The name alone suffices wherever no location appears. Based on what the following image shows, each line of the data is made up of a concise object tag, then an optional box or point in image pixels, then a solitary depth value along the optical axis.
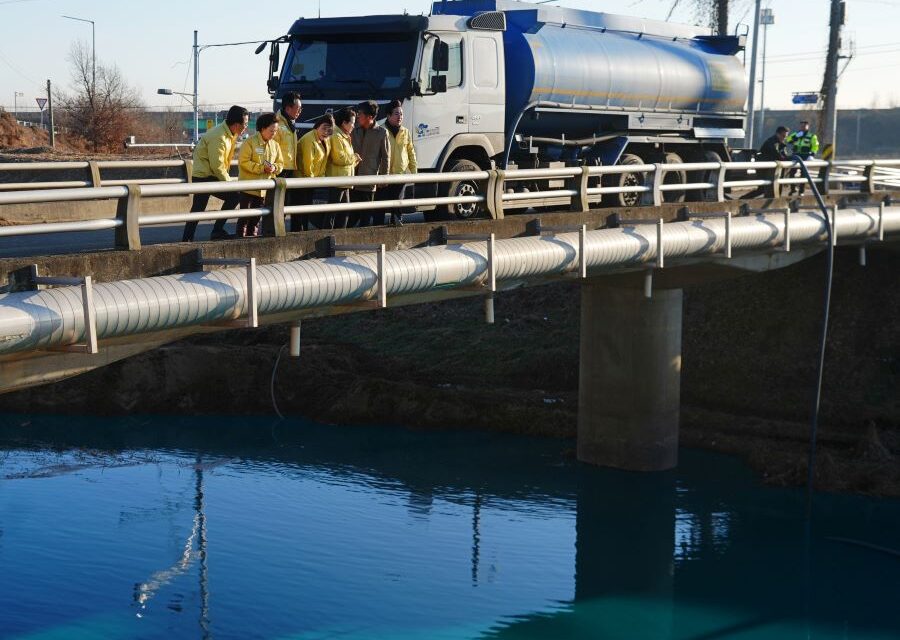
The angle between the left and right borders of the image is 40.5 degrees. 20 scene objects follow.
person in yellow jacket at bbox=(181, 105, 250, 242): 12.60
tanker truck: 16.92
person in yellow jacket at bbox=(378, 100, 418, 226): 14.76
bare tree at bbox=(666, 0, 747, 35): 33.09
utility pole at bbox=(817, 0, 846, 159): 32.66
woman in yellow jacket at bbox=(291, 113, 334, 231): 13.56
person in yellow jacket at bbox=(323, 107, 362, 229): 13.62
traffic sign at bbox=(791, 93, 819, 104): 36.89
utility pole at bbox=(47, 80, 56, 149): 46.94
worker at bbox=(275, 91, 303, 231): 12.86
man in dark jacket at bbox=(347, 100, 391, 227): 14.62
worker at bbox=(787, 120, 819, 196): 29.62
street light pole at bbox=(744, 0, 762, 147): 39.03
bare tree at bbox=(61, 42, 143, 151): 49.25
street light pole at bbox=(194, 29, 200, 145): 44.72
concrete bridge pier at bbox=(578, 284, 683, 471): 22.91
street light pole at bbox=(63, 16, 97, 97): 49.60
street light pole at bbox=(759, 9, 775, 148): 48.97
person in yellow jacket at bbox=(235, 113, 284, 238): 12.94
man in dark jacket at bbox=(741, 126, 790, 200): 26.53
